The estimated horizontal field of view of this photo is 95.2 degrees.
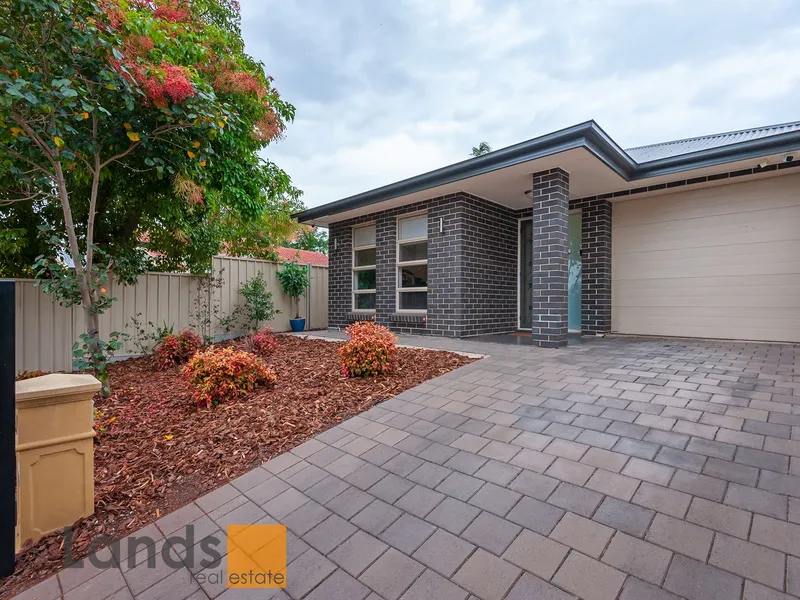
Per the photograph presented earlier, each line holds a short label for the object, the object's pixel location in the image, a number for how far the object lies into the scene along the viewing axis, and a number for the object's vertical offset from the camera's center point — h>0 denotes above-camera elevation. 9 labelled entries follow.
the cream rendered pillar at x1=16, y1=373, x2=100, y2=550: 1.64 -0.72
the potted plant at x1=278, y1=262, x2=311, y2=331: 8.25 +0.44
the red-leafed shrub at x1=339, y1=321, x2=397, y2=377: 3.68 -0.55
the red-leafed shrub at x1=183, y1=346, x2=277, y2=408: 3.25 -0.70
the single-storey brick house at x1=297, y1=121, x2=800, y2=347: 5.01 +1.02
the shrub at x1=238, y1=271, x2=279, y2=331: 7.31 -0.06
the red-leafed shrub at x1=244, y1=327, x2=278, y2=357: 5.38 -0.67
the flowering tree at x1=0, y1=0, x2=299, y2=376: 3.03 +1.83
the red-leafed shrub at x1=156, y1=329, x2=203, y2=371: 4.95 -0.68
